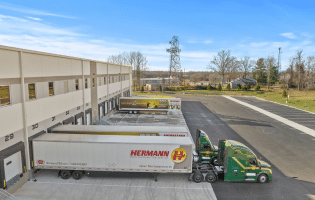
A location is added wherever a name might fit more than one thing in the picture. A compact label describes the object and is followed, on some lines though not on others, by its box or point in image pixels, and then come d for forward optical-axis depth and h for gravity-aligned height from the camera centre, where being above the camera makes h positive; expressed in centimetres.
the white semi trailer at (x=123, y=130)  1505 -372
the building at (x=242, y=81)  7875 -50
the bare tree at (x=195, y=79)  10100 +35
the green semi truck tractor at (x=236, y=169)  1291 -549
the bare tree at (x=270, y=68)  7648 +448
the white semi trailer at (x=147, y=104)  3381 -392
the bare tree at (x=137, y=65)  8358 +604
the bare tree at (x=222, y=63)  8786 +703
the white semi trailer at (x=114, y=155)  1259 -453
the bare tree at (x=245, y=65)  10462 +740
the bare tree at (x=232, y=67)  8964 +585
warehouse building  1132 -145
